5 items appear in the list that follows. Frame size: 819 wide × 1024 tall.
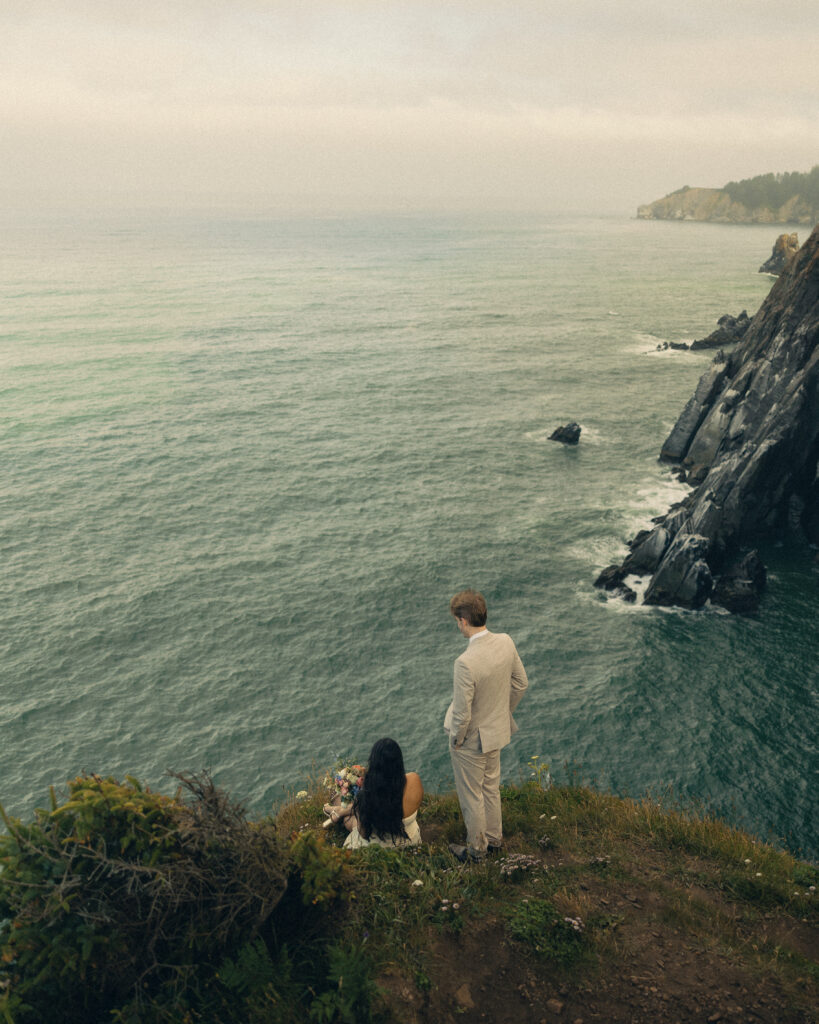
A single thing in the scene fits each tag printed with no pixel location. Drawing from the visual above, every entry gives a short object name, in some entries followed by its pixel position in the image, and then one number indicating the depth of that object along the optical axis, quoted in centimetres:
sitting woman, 902
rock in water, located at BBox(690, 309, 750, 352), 8625
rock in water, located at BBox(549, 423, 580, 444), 5694
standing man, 846
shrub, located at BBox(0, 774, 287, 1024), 636
